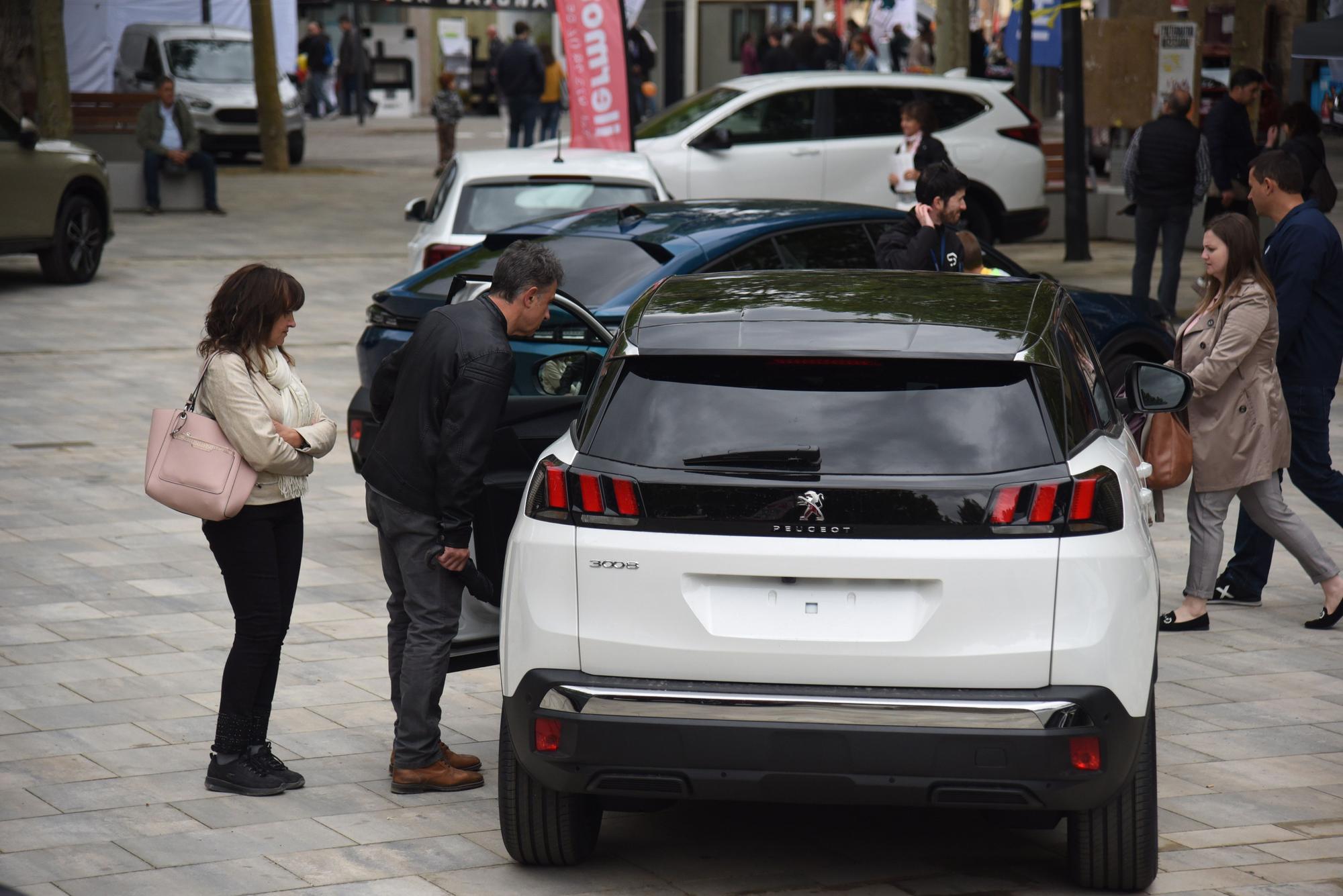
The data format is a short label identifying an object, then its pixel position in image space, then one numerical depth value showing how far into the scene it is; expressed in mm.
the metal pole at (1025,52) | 32438
